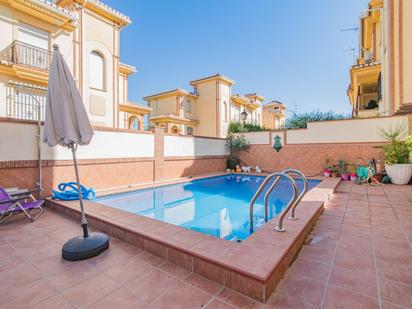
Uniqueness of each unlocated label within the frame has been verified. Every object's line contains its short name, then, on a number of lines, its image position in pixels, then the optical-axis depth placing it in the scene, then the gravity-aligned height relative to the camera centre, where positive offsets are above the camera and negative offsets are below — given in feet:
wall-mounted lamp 41.96 +1.53
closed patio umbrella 10.31 +1.59
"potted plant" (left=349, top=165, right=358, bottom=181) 31.45 -3.71
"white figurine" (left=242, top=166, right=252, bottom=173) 43.61 -3.57
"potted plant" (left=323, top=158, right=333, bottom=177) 35.17 -2.85
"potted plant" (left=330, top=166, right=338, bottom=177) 34.87 -3.25
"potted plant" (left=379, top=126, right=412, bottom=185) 26.35 -1.24
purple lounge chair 14.54 -3.89
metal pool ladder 10.71 -2.44
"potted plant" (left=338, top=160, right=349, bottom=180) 34.55 -2.72
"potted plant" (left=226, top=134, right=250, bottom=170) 46.37 +1.09
